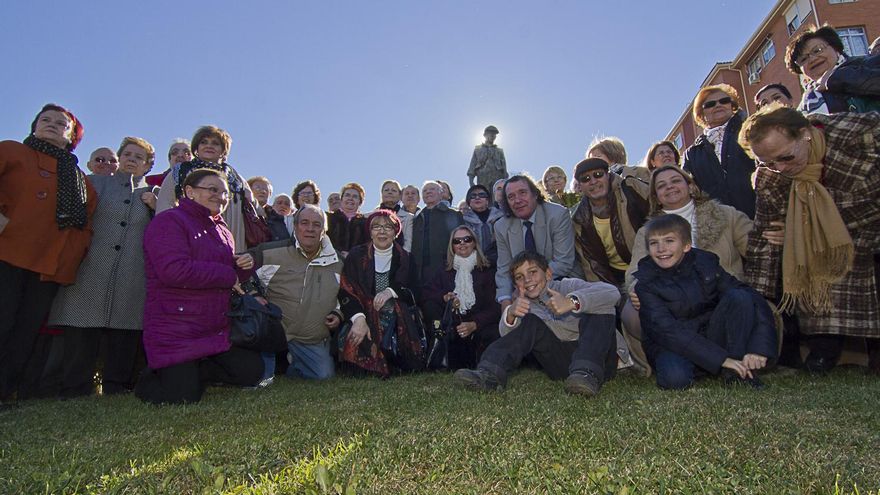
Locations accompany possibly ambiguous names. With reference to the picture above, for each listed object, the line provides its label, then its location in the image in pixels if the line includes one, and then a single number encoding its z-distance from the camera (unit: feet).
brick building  70.74
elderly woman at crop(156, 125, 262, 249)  15.65
